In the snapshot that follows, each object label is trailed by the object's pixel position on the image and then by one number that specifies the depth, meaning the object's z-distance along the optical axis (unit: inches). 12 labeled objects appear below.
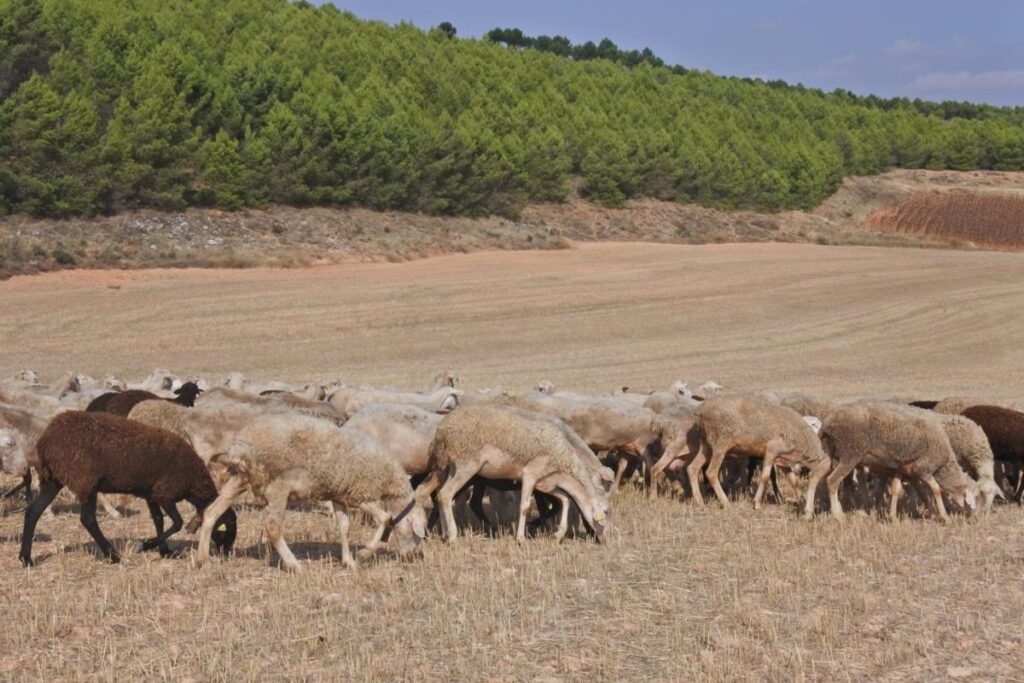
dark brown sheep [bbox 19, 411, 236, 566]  455.5
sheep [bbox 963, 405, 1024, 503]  657.6
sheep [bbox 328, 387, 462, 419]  727.7
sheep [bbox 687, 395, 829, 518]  633.0
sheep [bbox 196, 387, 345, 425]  628.1
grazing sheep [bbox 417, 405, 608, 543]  521.7
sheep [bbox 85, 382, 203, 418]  663.1
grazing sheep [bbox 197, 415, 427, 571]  458.0
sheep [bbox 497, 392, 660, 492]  665.6
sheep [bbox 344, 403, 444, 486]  557.3
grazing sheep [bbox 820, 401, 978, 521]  590.9
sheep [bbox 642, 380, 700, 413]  775.7
